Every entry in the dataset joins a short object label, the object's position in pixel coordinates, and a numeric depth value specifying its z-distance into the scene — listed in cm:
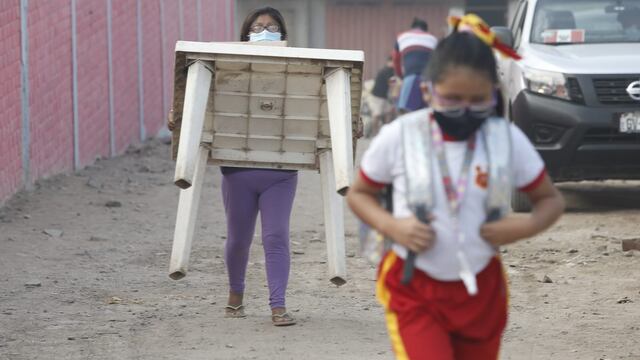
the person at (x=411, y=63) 3376
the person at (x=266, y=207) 1413
